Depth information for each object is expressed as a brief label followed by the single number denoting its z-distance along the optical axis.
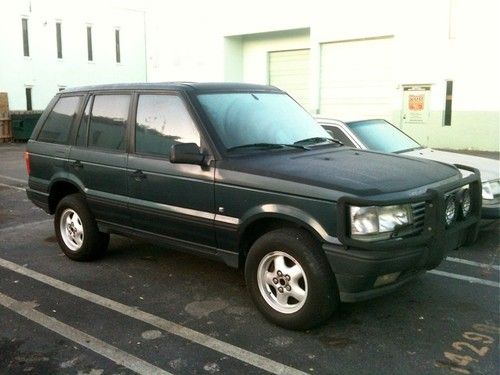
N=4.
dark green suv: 3.59
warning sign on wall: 18.59
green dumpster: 22.31
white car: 6.05
